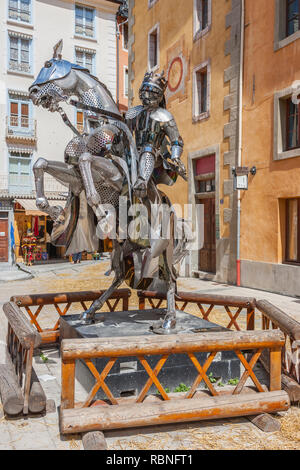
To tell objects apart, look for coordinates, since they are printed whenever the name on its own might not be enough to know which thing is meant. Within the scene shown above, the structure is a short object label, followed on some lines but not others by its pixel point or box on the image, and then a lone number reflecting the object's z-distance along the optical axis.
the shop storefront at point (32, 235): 22.03
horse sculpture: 4.46
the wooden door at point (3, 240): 22.81
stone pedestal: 4.14
